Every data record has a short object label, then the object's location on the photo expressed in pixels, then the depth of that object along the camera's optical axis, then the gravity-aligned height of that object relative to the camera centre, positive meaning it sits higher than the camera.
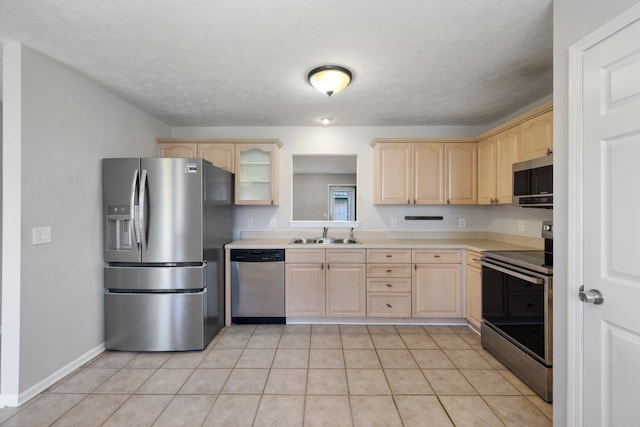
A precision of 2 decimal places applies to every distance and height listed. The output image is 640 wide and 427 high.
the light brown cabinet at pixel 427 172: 3.46 +0.49
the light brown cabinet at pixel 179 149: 3.54 +0.79
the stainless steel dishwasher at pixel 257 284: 3.18 -0.78
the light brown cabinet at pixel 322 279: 3.19 -0.73
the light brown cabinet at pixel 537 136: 2.33 +0.65
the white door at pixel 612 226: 1.16 -0.06
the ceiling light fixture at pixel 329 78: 2.22 +1.06
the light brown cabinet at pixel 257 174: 3.55 +0.49
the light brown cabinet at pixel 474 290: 2.89 -0.80
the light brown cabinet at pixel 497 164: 2.79 +0.51
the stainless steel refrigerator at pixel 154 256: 2.53 -0.37
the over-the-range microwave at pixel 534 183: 2.04 +0.22
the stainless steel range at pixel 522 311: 1.91 -0.75
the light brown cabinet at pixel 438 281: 3.17 -0.75
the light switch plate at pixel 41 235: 1.99 -0.15
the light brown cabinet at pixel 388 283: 3.18 -0.77
